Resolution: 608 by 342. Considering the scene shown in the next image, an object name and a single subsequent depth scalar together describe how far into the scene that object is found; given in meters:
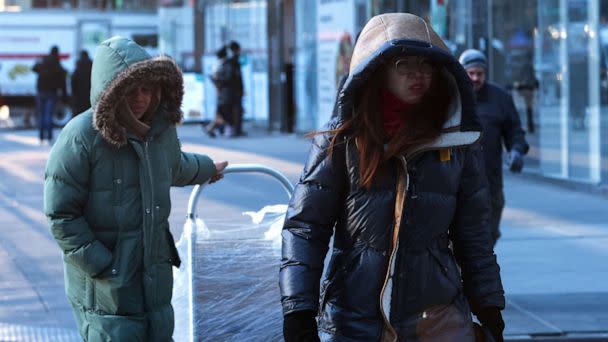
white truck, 34.75
